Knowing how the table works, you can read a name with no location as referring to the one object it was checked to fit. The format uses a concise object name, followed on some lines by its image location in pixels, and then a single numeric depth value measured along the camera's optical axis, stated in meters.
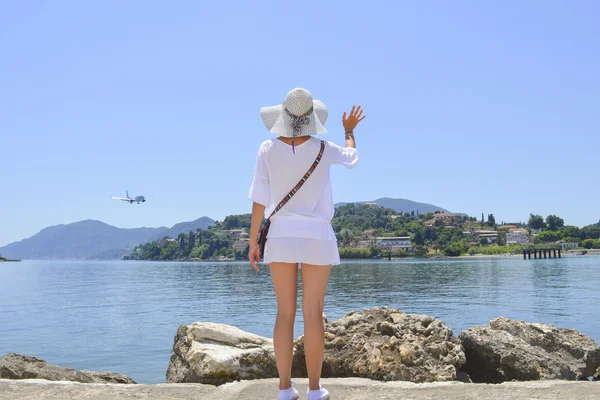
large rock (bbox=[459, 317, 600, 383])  6.54
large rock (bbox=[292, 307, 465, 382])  5.25
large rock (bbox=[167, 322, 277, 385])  5.82
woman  3.74
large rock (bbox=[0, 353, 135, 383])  6.32
